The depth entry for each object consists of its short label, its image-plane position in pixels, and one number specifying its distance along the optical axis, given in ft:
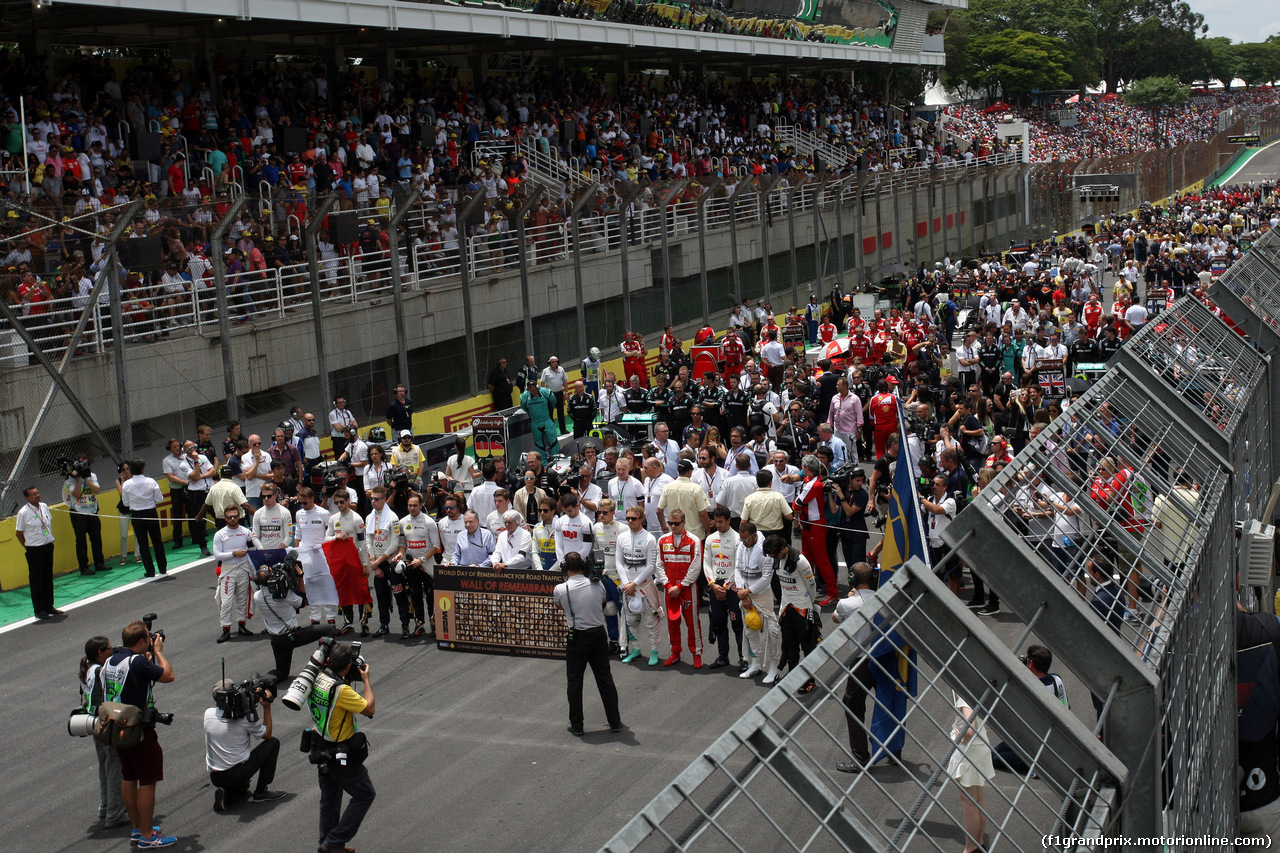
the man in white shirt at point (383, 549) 38.58
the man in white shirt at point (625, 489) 41.63
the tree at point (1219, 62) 496.64
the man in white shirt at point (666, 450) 47.55
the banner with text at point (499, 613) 35.50
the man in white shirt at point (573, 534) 36.78
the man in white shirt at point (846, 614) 23.65
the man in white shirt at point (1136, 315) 72.28
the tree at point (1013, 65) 349.41
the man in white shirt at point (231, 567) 39.32
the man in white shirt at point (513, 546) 36.68
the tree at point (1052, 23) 388.78
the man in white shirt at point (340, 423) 57.77
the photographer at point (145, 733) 25.68
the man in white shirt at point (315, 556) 37.52
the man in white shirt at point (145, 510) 46.68
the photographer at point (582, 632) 29.73
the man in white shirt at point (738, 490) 41.24
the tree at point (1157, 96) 391.24
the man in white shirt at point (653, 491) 41.42
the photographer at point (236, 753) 26.91
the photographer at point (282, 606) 33.42
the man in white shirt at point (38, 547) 41.93
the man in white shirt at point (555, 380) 66.95
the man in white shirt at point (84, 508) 47.80
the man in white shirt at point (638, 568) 34.88
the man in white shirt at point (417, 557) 38.40
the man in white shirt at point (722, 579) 34.22
